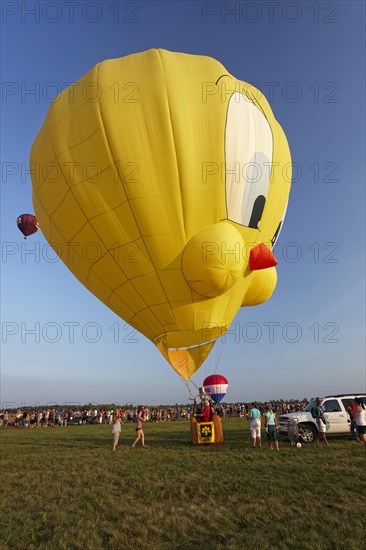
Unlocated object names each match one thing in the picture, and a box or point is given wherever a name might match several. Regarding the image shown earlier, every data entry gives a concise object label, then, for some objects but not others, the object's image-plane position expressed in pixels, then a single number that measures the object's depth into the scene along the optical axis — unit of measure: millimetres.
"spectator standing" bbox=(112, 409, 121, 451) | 11760
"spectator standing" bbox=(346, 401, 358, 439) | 11711
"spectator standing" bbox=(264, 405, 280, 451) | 10758
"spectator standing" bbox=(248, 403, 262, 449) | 11088
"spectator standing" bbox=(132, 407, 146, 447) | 12703
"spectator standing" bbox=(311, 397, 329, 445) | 11586
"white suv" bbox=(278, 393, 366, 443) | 11990
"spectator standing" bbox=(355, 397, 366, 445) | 10659
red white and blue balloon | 20498
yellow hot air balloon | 9688
